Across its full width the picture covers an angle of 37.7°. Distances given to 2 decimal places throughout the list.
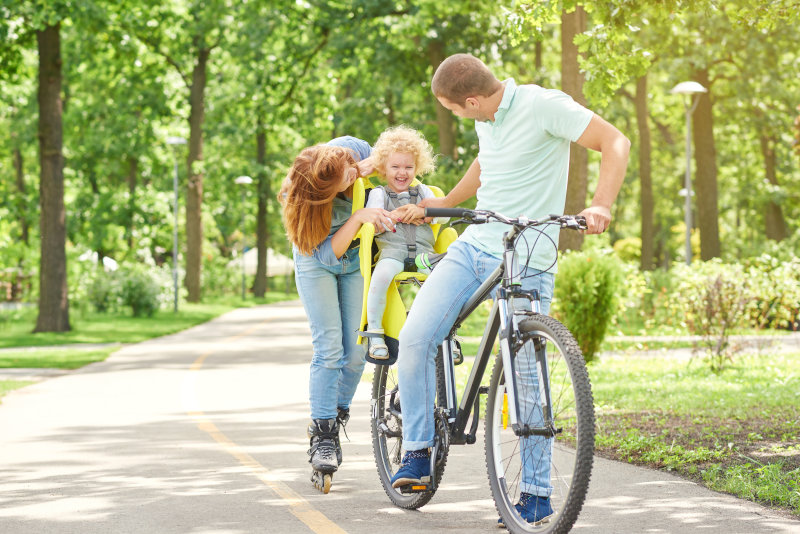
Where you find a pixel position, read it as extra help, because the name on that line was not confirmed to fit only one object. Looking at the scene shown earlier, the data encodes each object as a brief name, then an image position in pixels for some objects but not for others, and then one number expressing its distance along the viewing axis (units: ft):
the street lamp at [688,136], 79.05
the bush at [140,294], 98.78
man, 15.93
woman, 19.15
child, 18.71
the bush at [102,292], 99.76
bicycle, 14.19
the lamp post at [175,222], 104.55
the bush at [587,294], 45.27
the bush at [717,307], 42.83
